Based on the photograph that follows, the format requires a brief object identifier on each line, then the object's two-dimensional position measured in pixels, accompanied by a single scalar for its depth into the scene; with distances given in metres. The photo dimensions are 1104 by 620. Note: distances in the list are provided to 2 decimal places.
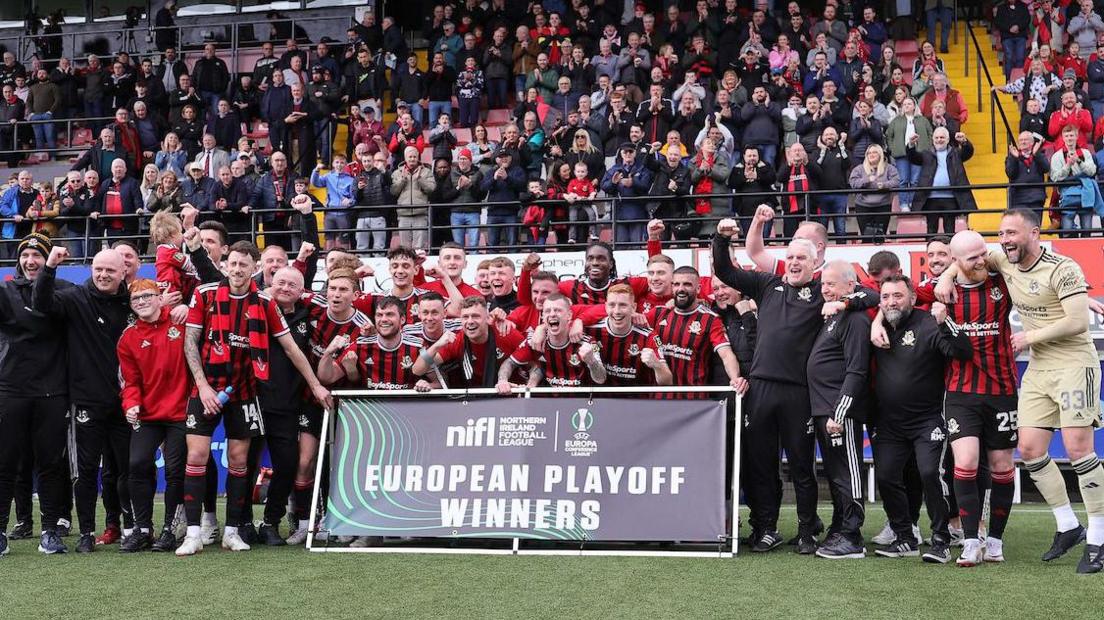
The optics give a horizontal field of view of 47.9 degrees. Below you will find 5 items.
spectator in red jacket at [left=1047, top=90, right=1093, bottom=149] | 15.87
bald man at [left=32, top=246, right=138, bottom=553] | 8.63
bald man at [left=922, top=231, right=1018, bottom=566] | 7.59
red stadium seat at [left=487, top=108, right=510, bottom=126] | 20.48
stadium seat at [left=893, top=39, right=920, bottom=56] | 20.41
